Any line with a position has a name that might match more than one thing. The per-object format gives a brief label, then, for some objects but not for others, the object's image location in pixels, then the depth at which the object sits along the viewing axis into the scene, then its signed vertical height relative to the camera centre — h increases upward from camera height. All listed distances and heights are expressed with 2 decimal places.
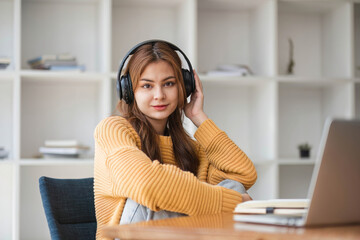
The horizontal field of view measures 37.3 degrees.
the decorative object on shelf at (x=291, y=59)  3.48 +0.48
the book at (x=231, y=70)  3.21 +0.38
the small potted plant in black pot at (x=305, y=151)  3.38 -0.12
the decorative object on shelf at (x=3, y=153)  2.99 -0.12
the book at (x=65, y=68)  3.05 +0.37
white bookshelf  3.19 +0.33
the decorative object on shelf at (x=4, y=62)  2.98 +0.39
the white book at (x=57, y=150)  3.04 -0.11
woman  1.26 -0.07
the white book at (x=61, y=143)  3.06 -0.07
